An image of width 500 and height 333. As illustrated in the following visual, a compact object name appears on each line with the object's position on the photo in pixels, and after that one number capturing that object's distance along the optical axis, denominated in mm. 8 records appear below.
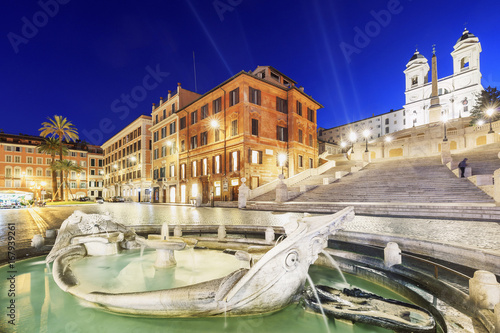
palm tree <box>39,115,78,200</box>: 37938
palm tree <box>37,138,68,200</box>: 40688
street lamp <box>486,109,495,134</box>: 24336
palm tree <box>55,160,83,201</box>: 38238
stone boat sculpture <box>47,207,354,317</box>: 2855
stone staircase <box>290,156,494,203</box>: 13531
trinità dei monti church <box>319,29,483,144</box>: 54438
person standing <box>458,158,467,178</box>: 15012
